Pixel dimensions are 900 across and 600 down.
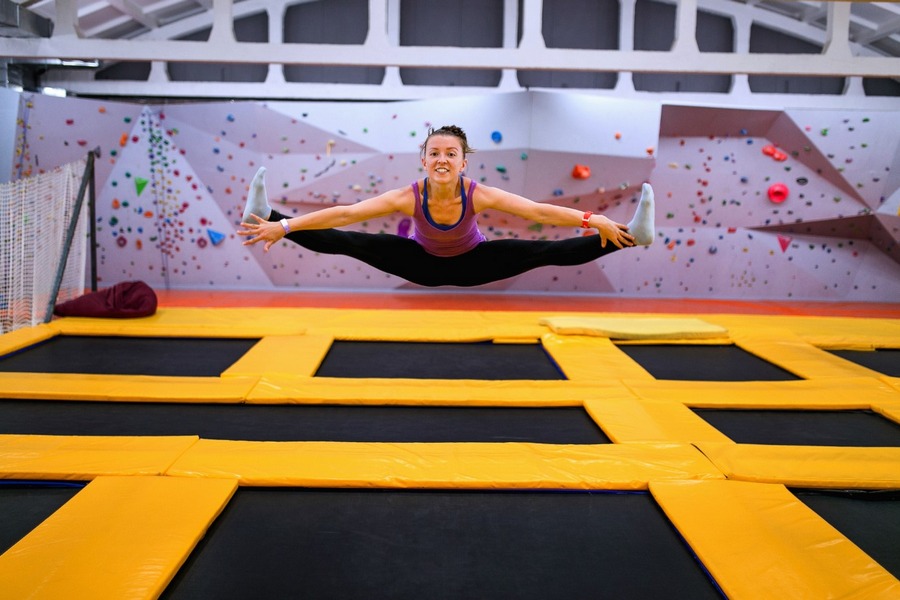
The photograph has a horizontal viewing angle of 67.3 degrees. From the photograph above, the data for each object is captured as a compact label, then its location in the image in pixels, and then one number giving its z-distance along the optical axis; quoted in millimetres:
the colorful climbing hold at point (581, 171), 6465
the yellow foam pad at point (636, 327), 4629
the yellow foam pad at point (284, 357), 3662
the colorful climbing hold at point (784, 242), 7262
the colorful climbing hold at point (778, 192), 7086
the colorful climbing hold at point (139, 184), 6883
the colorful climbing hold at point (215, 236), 7012
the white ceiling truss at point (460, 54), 5027
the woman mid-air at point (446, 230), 2605
